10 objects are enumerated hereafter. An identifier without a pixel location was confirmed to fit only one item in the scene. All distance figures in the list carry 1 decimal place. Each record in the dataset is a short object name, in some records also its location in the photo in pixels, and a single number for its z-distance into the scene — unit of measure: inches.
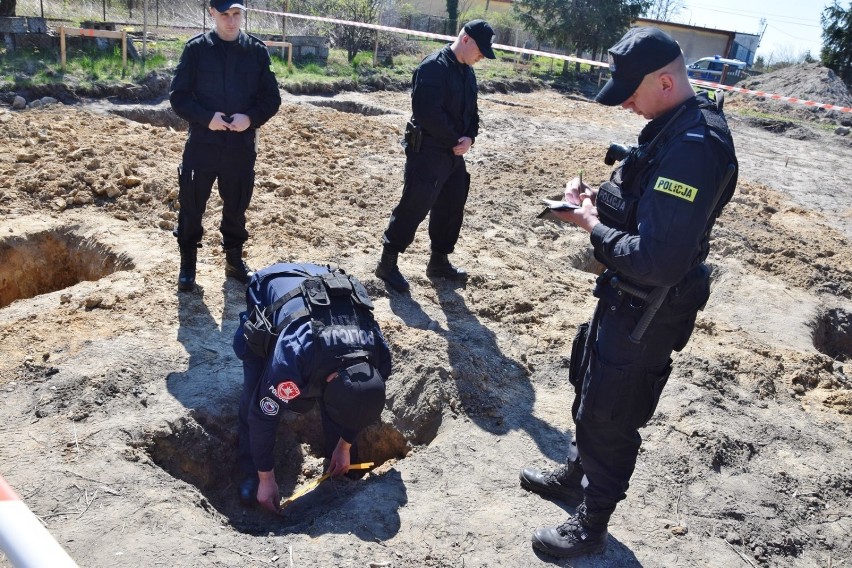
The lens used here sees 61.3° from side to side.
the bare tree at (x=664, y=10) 1865.3
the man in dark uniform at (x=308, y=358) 112.4
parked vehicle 1151.6
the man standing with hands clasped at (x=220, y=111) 179.3
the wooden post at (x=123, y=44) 468.7
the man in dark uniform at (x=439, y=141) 190.5
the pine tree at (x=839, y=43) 1093.8
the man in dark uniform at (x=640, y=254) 94.4
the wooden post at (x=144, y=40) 486.6
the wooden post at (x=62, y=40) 435.5
